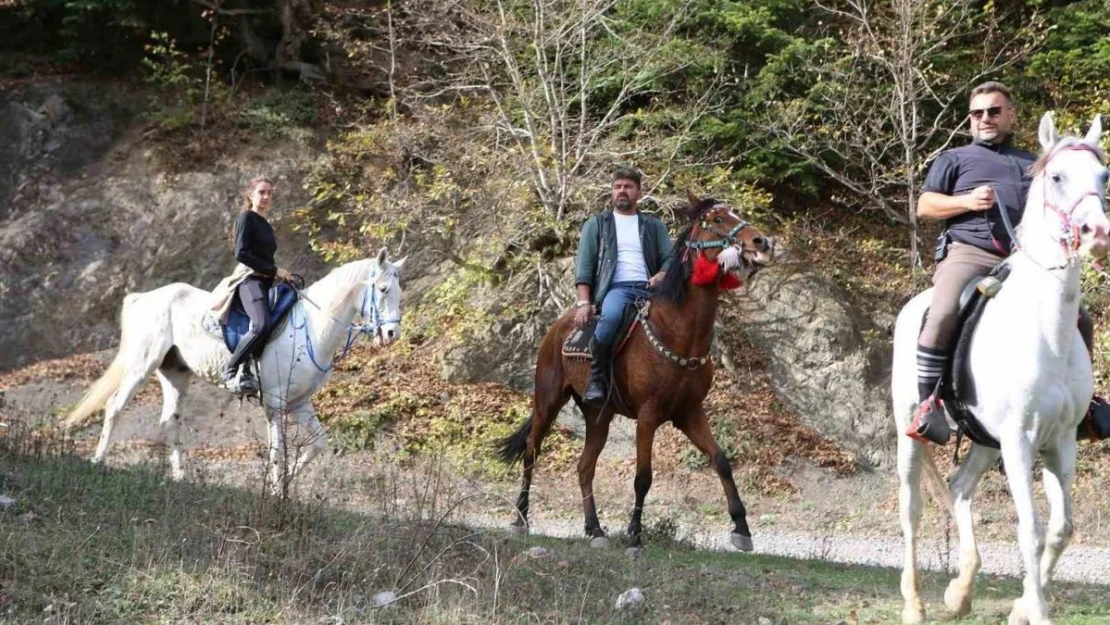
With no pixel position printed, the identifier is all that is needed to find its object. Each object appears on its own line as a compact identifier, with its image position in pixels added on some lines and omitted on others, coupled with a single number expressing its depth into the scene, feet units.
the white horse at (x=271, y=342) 39.01
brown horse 31.12
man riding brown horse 33.42
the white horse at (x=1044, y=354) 20.06
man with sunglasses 22.99
